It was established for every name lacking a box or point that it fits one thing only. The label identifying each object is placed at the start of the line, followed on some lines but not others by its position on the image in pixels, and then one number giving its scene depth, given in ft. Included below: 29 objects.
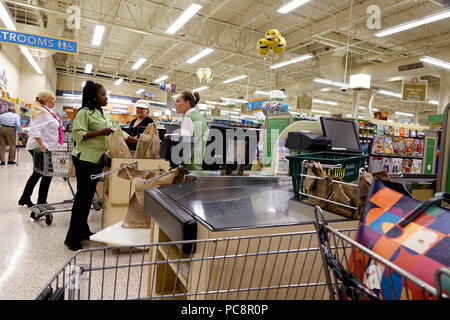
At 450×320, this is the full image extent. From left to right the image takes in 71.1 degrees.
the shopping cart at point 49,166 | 12.87
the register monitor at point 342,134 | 8.91
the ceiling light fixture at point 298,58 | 37.24
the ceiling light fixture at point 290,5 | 23.81
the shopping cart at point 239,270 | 3.55
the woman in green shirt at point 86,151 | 9.94
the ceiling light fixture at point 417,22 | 23.88
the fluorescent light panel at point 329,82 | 41.24
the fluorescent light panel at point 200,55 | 37.78
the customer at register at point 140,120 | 15.17
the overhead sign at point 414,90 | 40.70
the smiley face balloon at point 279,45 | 26.67
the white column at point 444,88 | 39.50
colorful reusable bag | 2.10
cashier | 9.36
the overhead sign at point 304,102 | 51.05
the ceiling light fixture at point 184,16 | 25.74
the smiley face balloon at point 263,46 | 26.84
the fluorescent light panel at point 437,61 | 31.81
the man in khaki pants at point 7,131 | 30.32
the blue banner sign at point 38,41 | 26.61
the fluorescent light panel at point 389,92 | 51.78
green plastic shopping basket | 5.36
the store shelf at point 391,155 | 19.07
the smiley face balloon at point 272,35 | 26.55
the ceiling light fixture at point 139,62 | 44.81
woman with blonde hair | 14.37
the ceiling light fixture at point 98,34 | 30.97
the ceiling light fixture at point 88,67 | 53.59
